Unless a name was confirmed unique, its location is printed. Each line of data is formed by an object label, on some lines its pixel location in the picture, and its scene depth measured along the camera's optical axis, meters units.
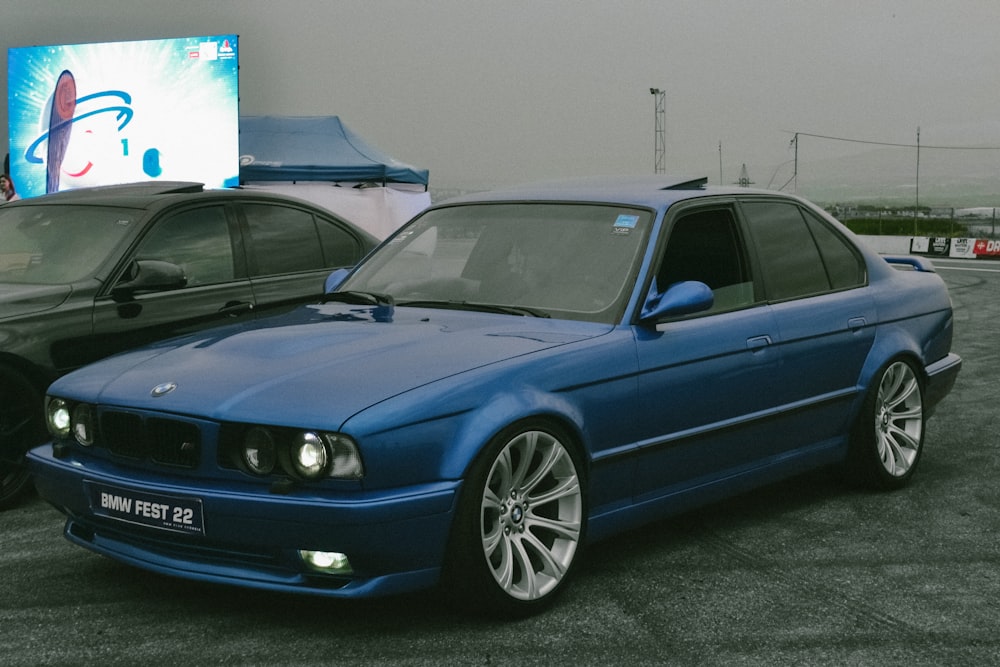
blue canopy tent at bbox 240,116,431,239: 23.98
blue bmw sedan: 3.75
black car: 5.93
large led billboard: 20.94
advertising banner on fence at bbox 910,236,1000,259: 40.16
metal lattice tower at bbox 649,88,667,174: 54.25
